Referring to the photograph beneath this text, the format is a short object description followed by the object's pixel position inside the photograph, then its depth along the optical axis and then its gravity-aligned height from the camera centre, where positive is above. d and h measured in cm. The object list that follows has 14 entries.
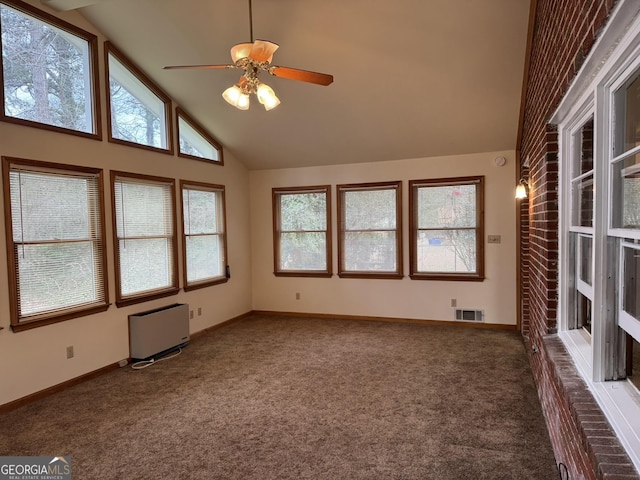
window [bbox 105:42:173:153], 443 +145
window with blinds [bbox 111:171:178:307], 448 -8
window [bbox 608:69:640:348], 145 +8
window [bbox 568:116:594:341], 215 -2
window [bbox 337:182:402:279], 611 -8
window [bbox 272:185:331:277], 652 -8
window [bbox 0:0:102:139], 347 +149
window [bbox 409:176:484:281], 571 -7
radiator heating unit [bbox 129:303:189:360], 448 -117
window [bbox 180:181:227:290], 550 -9
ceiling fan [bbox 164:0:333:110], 264 +112
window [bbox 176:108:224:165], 545 +124
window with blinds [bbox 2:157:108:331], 346 -9
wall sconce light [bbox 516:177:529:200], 435 +36
